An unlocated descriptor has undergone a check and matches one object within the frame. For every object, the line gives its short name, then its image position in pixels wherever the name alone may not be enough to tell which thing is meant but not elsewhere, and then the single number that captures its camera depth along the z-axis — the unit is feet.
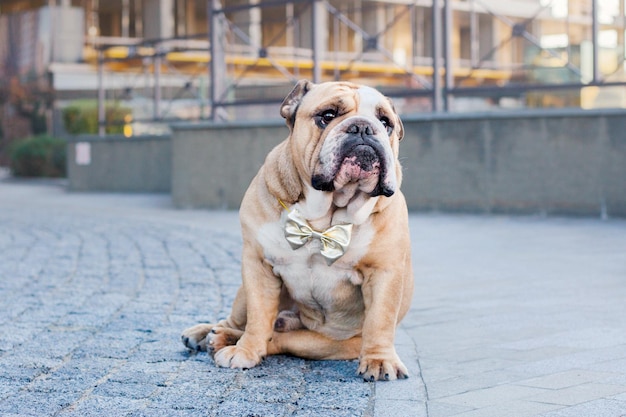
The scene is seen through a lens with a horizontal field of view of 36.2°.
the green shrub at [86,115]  68.69
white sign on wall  56.03
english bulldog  11.89
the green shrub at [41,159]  73.26
